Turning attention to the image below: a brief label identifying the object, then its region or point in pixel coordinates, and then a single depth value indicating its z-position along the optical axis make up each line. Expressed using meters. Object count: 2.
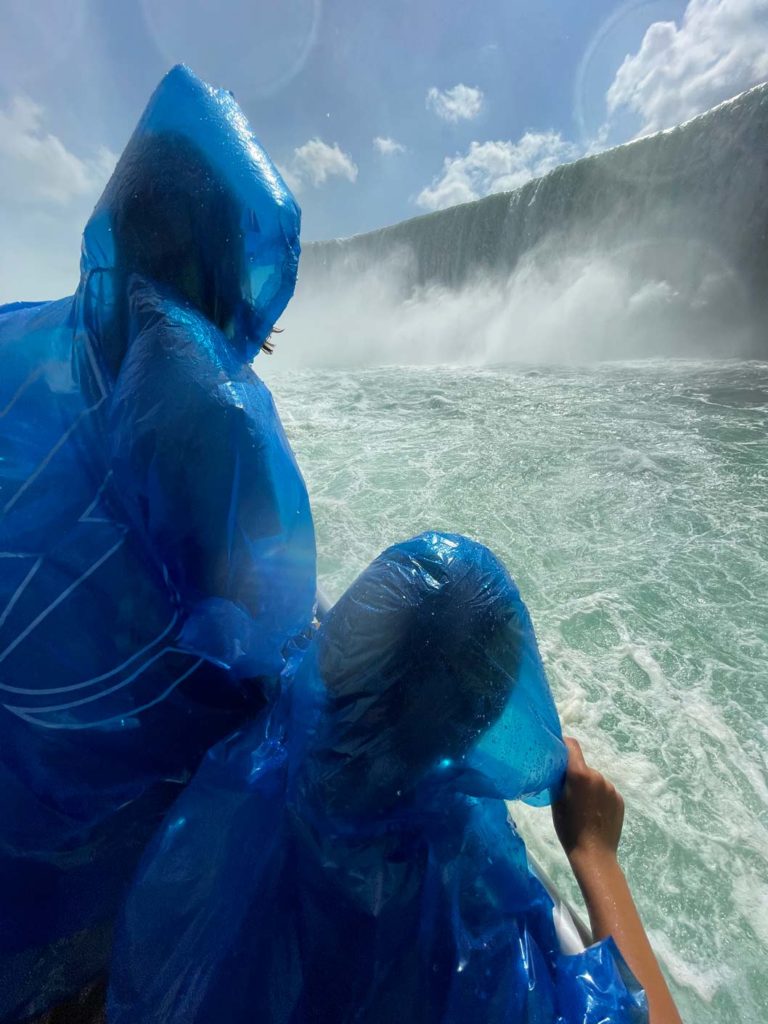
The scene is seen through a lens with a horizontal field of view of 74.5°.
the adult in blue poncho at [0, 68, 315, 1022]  0.73
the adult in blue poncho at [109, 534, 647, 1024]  0.66
